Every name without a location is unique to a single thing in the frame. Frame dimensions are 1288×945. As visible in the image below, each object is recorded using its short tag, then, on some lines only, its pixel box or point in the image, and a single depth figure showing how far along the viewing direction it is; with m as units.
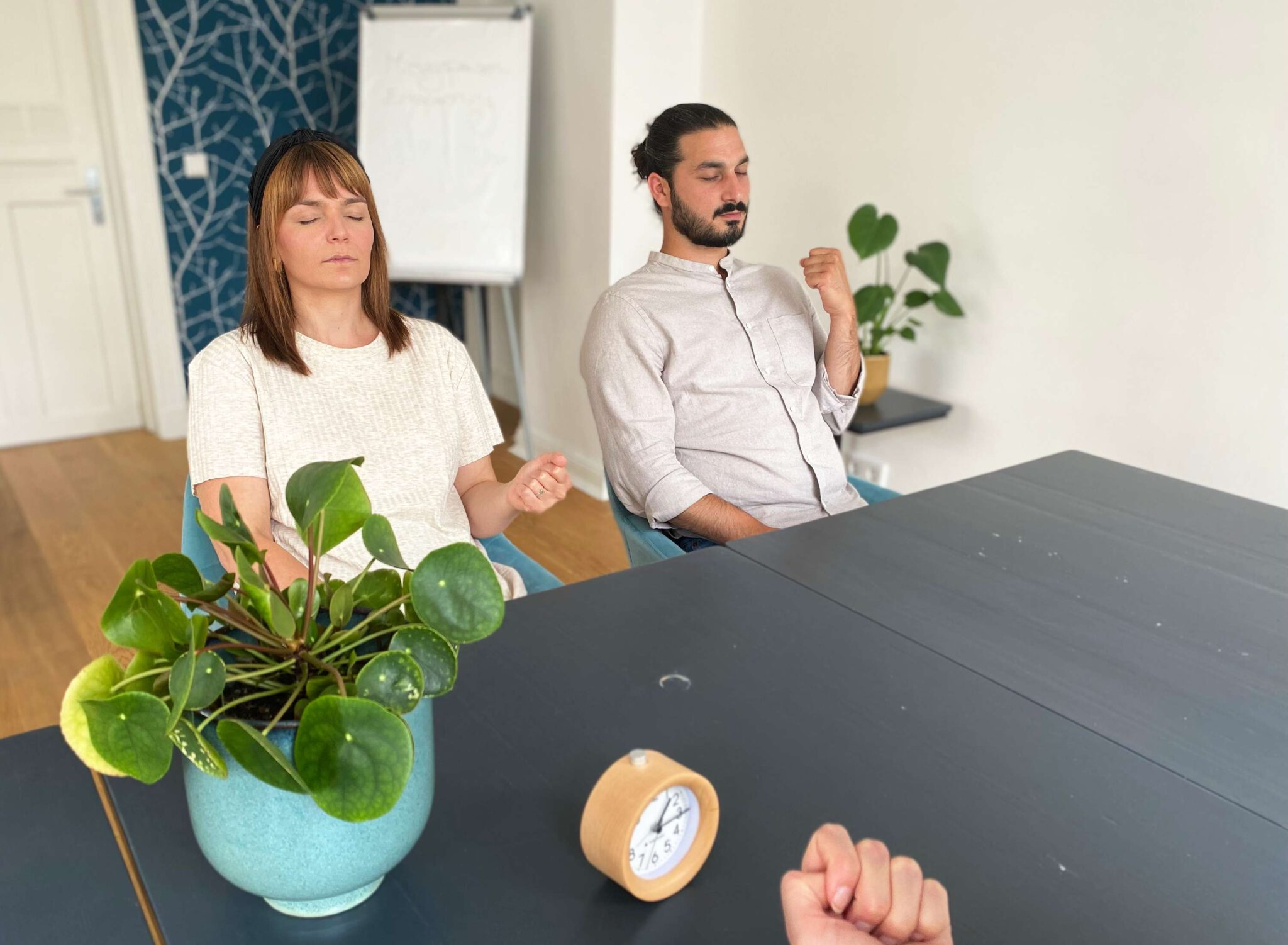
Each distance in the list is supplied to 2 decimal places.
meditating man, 1.97
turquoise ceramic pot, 0.71
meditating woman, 1.50
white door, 4.03
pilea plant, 0.63
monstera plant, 2.77
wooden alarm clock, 0.77
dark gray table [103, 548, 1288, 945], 0.78
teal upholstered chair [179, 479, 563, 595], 1.61
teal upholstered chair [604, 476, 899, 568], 1.80
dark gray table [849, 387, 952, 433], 2.74
